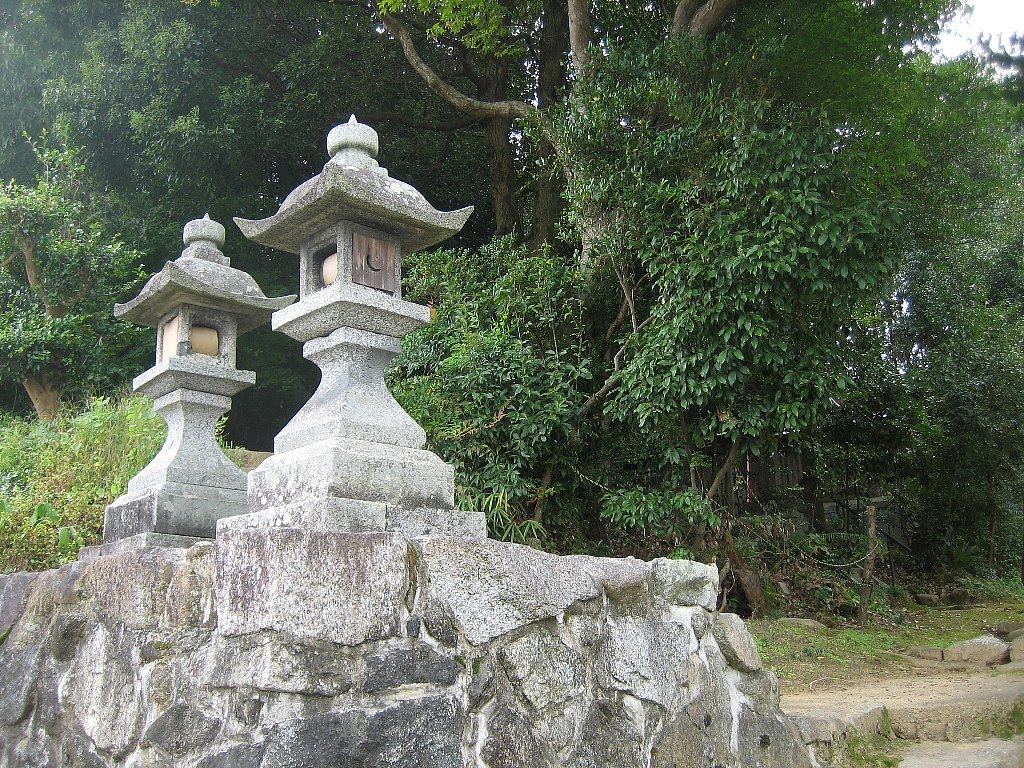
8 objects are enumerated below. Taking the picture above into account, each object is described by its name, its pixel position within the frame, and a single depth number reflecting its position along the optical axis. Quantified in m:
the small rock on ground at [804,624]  7.39
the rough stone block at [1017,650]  6.27
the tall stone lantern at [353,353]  2.87
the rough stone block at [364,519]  2.73
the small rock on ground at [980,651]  6.36
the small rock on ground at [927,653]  6.81
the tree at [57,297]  9.08
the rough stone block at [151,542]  3.71
